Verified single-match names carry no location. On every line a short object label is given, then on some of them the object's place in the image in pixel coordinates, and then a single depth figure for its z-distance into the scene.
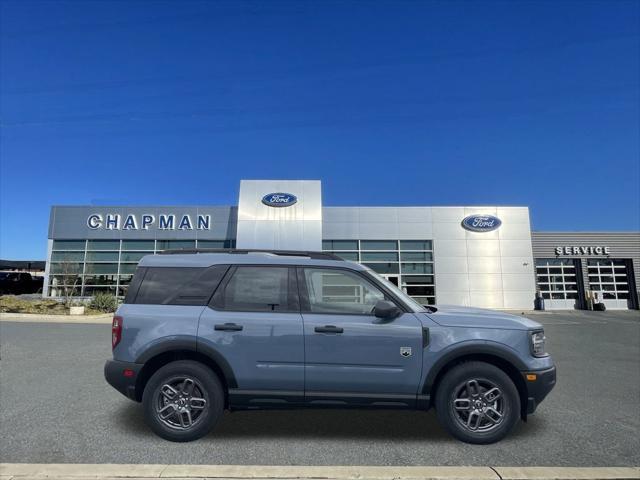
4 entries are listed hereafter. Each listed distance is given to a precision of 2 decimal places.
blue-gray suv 3.79
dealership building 24.89
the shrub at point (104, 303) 21.14
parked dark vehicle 28.57
